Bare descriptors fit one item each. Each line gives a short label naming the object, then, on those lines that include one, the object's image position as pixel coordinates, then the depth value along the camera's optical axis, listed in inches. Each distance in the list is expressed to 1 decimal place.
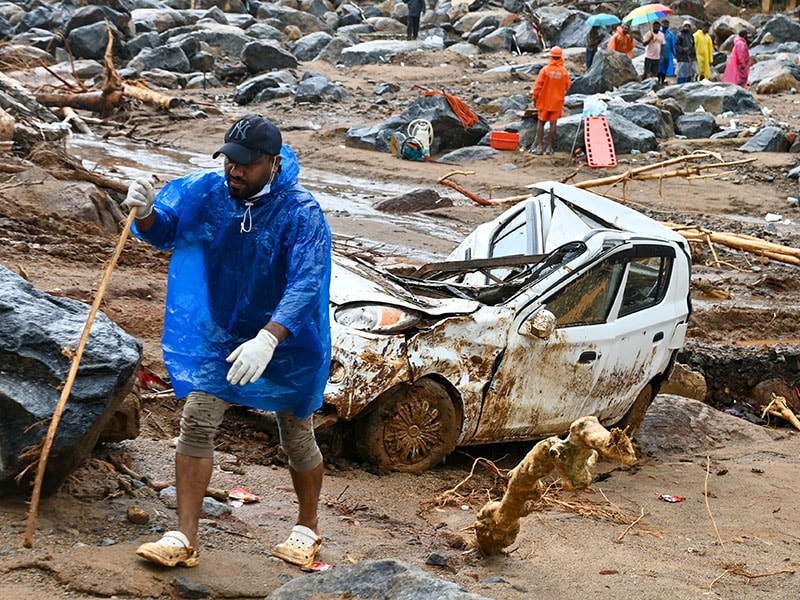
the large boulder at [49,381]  169.8
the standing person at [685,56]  1050.1
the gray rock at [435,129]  829.8
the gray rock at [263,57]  1202.6
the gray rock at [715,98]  946.7
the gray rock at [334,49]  1330.0
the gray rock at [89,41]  1217.4
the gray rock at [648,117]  836.6
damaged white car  247.0
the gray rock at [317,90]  1020.5
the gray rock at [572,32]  1433.1
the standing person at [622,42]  1121.5
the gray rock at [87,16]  1268.5
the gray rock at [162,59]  1170.0
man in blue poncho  165.9
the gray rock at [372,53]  1289.4
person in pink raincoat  1055.0
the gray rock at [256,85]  1059.9
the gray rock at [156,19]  1407.5
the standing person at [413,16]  1429.6
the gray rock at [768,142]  796.0
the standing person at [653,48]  1039.0
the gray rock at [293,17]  1624.3
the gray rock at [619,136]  791.7
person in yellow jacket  1069.8
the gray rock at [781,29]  1370.6
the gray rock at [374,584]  144.6
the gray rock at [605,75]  1026.7
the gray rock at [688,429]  343.9
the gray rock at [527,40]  1398.9
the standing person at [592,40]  1176.8
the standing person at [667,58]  1052.5
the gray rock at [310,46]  1381.9
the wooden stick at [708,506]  239.2
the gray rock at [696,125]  857.5
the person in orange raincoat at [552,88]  758.5
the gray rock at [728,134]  842.2
